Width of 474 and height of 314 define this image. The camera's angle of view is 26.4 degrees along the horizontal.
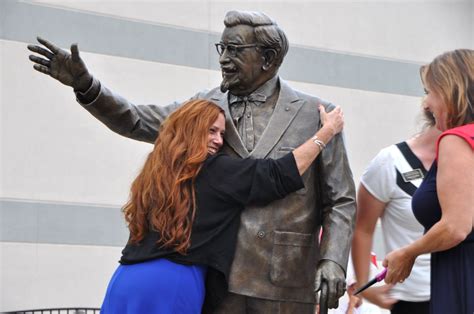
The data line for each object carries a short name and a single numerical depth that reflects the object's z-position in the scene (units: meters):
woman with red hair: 4.45
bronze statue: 4.64
